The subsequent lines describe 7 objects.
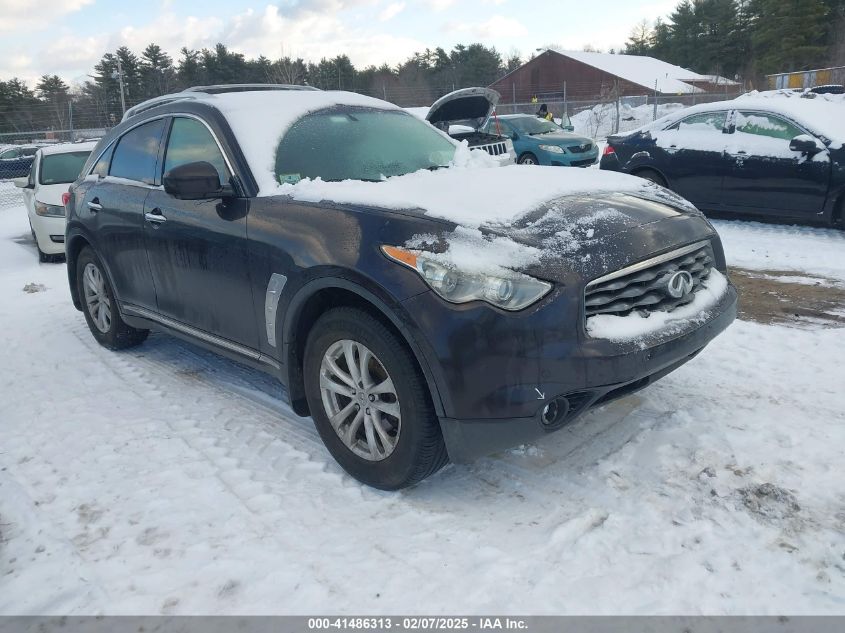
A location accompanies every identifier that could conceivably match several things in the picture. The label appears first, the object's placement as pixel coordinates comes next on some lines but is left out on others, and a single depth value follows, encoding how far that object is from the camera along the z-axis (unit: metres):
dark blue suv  2.44
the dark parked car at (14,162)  21.91
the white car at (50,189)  9.09
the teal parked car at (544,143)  14.51
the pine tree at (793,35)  50.91
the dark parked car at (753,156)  7.21
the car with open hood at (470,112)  6.72
